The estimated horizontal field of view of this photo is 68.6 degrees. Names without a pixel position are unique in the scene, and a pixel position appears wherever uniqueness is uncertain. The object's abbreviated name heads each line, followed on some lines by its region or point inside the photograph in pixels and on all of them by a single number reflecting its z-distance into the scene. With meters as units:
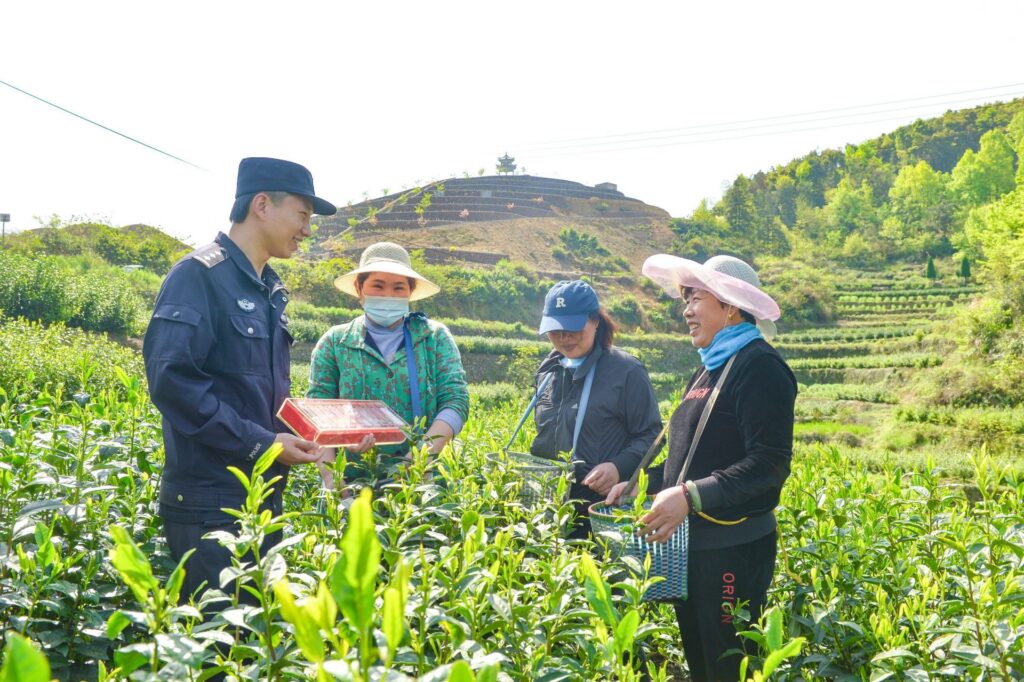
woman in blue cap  2.71
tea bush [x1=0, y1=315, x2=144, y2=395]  7.84
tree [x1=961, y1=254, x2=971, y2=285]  38.38
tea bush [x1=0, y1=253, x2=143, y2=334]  14.74
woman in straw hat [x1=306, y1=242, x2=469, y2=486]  2.64
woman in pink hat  1.92
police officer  1.81
